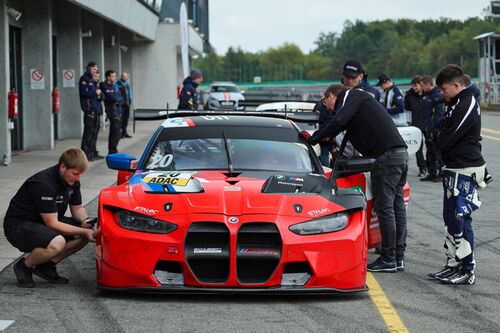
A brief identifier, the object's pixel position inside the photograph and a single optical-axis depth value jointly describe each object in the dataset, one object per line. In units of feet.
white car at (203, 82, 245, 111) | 166.09
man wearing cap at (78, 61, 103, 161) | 69.77
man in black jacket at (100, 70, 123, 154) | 71.51
